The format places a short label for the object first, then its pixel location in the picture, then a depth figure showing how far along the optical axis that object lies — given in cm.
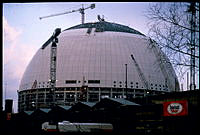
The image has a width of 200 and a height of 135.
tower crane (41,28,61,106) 12497
